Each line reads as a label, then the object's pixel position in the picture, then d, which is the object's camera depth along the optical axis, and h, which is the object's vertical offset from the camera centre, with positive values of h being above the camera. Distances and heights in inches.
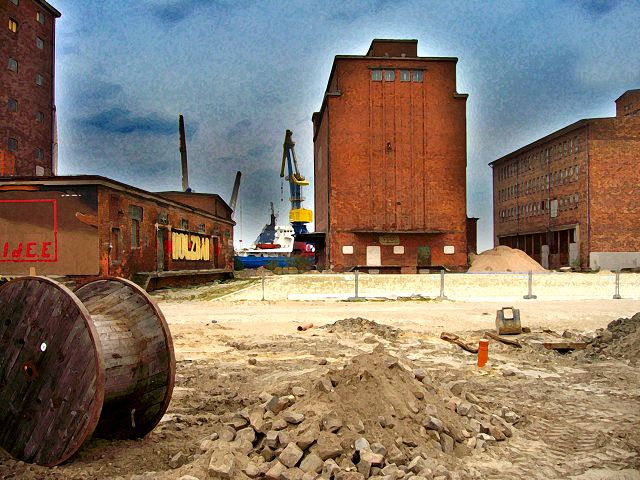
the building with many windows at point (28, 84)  1836.9 +620.5
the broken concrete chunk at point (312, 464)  179.8 -70.8
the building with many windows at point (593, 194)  1717.5 +201.5
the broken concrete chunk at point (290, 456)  182.4 -69.0
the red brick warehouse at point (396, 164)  1600.6 +271.5
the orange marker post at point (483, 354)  388.5 -72.7
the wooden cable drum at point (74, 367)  185.3 -41.3
